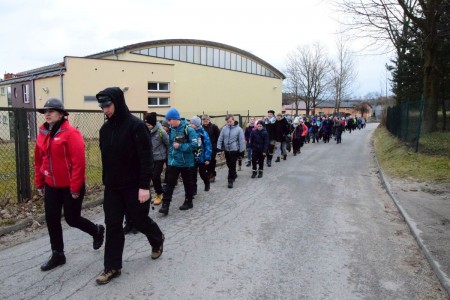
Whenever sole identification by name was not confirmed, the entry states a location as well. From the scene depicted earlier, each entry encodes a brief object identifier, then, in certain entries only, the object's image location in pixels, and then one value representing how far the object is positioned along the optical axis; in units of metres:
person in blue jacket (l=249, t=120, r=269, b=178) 10.37
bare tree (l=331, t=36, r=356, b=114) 51.53
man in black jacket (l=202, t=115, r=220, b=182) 9.98
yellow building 27.58
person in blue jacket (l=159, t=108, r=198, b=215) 6.44
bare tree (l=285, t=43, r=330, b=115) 50.17
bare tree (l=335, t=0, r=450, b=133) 15.14
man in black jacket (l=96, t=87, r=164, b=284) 3.83
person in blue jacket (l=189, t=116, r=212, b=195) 7.69
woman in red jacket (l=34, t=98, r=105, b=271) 4.05
